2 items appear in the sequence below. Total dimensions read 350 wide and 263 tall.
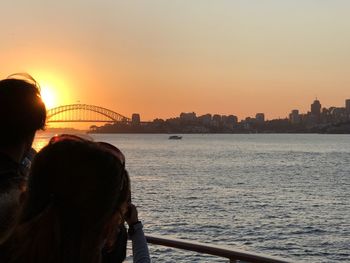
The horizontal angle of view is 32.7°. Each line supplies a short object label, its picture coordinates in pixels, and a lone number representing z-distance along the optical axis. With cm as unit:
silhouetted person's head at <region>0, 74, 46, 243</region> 158
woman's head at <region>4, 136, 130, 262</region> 127
